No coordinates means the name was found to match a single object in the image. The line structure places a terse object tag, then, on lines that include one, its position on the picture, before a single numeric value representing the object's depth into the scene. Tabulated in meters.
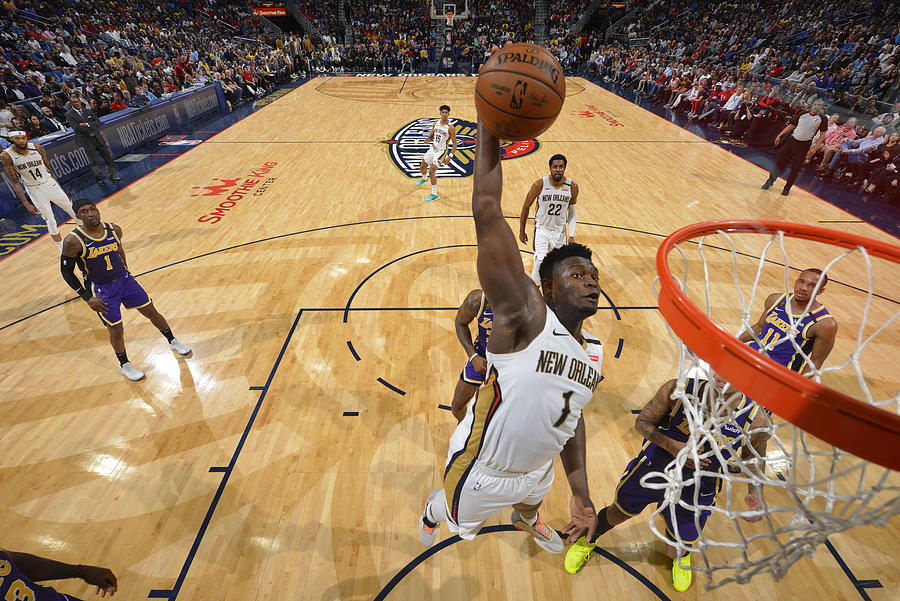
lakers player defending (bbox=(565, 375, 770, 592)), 2.44
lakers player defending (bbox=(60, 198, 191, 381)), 3.98
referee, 8.45
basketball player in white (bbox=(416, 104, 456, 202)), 8.52
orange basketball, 1.84
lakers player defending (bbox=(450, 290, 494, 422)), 3.39
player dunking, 1.68
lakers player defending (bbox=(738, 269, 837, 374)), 3.08
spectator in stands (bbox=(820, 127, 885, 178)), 9.77
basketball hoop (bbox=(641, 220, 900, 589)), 1.36
